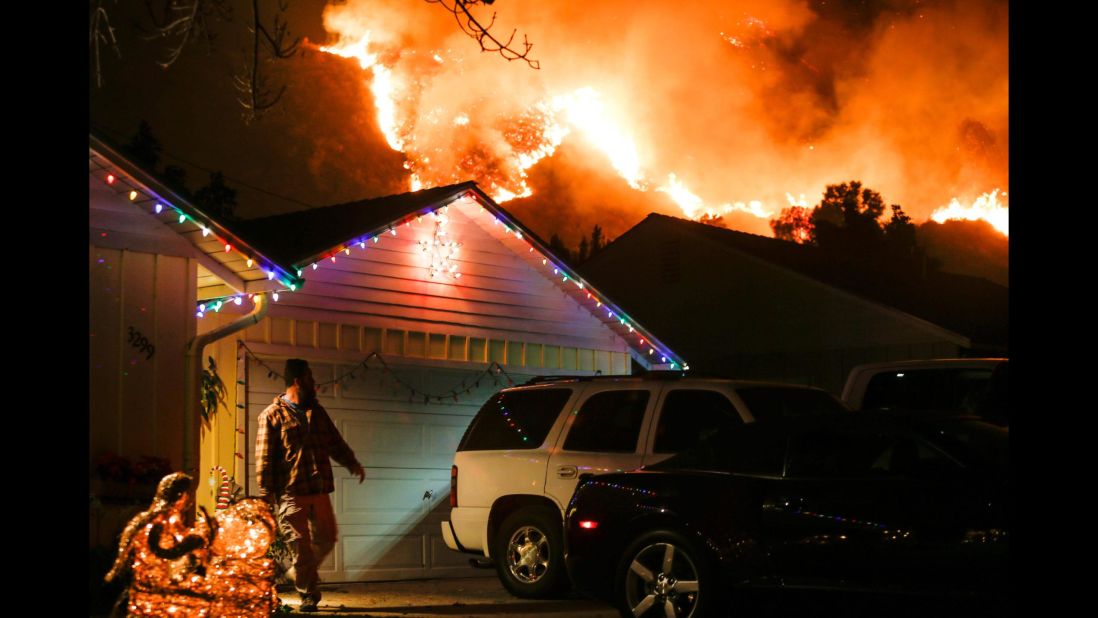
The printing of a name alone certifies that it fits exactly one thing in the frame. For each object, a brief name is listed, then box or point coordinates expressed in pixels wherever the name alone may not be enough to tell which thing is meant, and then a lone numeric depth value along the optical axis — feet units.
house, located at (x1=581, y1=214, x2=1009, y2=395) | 86.38
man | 35.29
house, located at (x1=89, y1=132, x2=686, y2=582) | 35.06
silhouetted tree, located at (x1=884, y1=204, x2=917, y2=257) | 142.82
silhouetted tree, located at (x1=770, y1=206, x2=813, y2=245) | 149.69
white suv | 38.14
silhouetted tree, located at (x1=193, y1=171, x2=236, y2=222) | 119.41
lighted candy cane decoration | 29.94
